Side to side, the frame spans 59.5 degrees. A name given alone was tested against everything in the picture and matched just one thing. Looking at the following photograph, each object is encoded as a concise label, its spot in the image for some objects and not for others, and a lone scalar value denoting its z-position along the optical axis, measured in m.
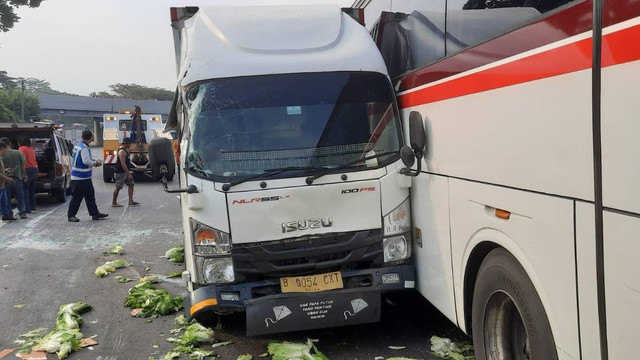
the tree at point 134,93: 97.81
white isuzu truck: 4.48
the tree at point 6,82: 80.06
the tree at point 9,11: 22.02
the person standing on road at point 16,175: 12.83
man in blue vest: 11.51
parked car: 15.45
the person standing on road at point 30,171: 14.07
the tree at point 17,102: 73.56
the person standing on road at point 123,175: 13.62
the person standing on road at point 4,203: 12.23
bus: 2.21
